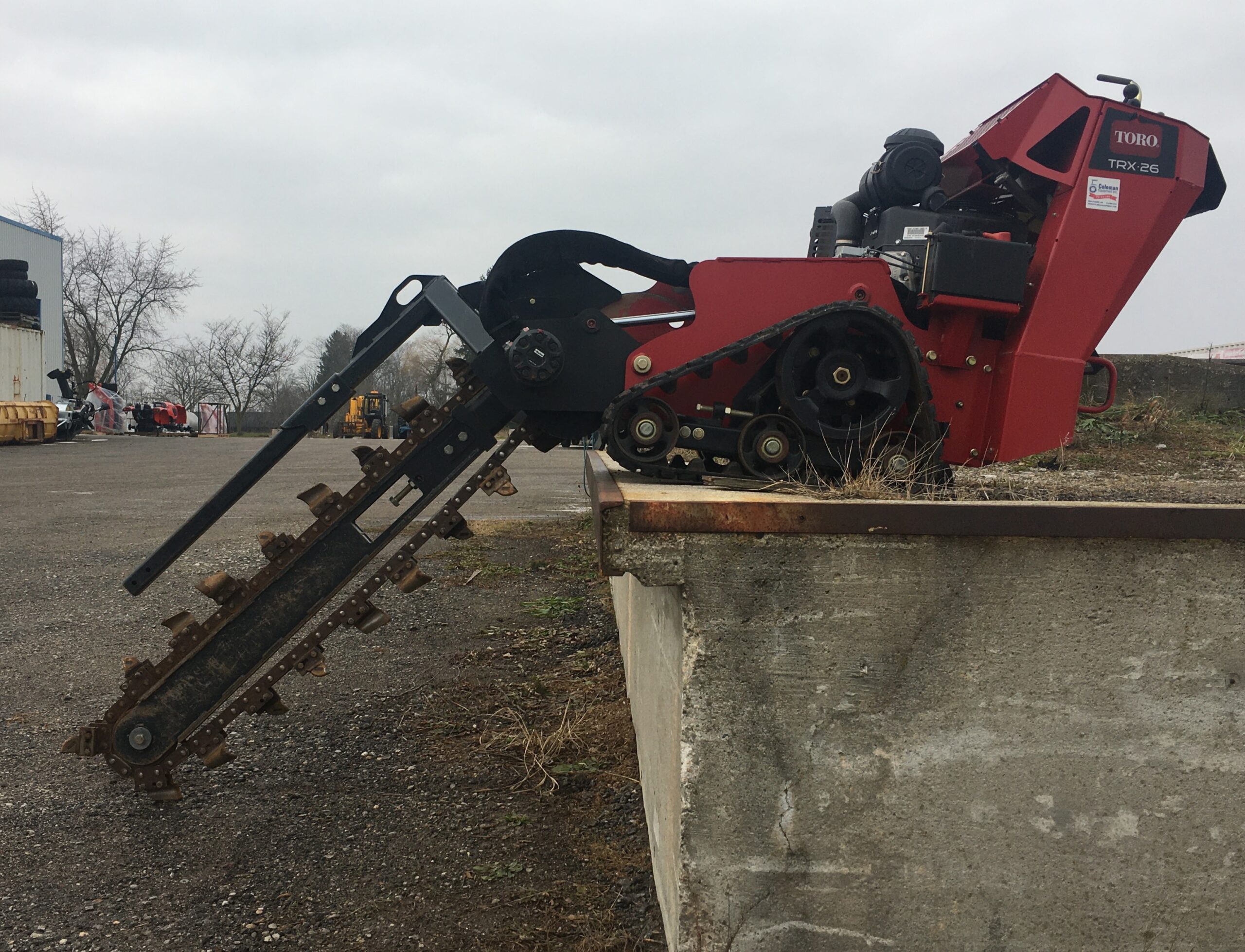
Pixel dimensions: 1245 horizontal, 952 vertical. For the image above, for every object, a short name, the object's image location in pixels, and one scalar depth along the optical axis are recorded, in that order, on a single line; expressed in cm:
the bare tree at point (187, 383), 7012
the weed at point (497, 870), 337
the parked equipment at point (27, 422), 2634
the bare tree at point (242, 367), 6825
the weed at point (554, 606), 715
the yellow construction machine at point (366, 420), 4550
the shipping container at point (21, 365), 2864
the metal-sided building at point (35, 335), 2900
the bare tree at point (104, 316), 5297
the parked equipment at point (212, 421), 5594
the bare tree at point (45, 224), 4906
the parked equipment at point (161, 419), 4159
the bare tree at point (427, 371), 5153
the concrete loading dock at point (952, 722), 251
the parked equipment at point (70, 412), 3048
